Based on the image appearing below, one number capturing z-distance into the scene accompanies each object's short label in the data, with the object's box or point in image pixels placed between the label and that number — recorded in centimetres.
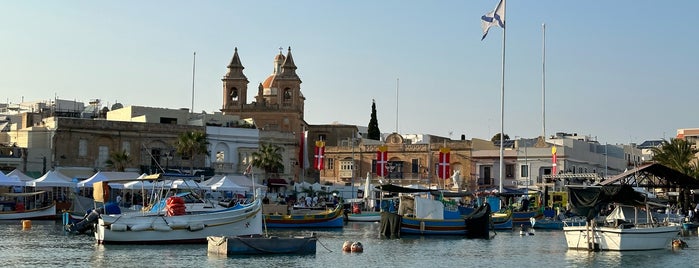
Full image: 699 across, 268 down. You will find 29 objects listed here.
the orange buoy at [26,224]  5359
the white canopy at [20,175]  6581
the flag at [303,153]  8431
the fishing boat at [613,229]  4053
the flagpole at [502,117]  6772
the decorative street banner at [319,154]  8400
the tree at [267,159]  8269
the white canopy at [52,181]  6384
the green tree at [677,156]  7675
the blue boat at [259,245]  3738
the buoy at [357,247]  4169
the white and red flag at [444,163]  8356
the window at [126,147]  7975
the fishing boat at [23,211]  6181
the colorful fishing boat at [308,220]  5816
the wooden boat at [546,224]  6231
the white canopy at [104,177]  6506
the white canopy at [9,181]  6291
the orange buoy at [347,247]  4184
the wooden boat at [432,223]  5062
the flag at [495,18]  6262
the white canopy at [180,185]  6134
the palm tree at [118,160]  7656
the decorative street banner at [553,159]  8504
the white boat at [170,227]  4175
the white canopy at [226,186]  6588
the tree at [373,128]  11656
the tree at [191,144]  7812
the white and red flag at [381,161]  8606
